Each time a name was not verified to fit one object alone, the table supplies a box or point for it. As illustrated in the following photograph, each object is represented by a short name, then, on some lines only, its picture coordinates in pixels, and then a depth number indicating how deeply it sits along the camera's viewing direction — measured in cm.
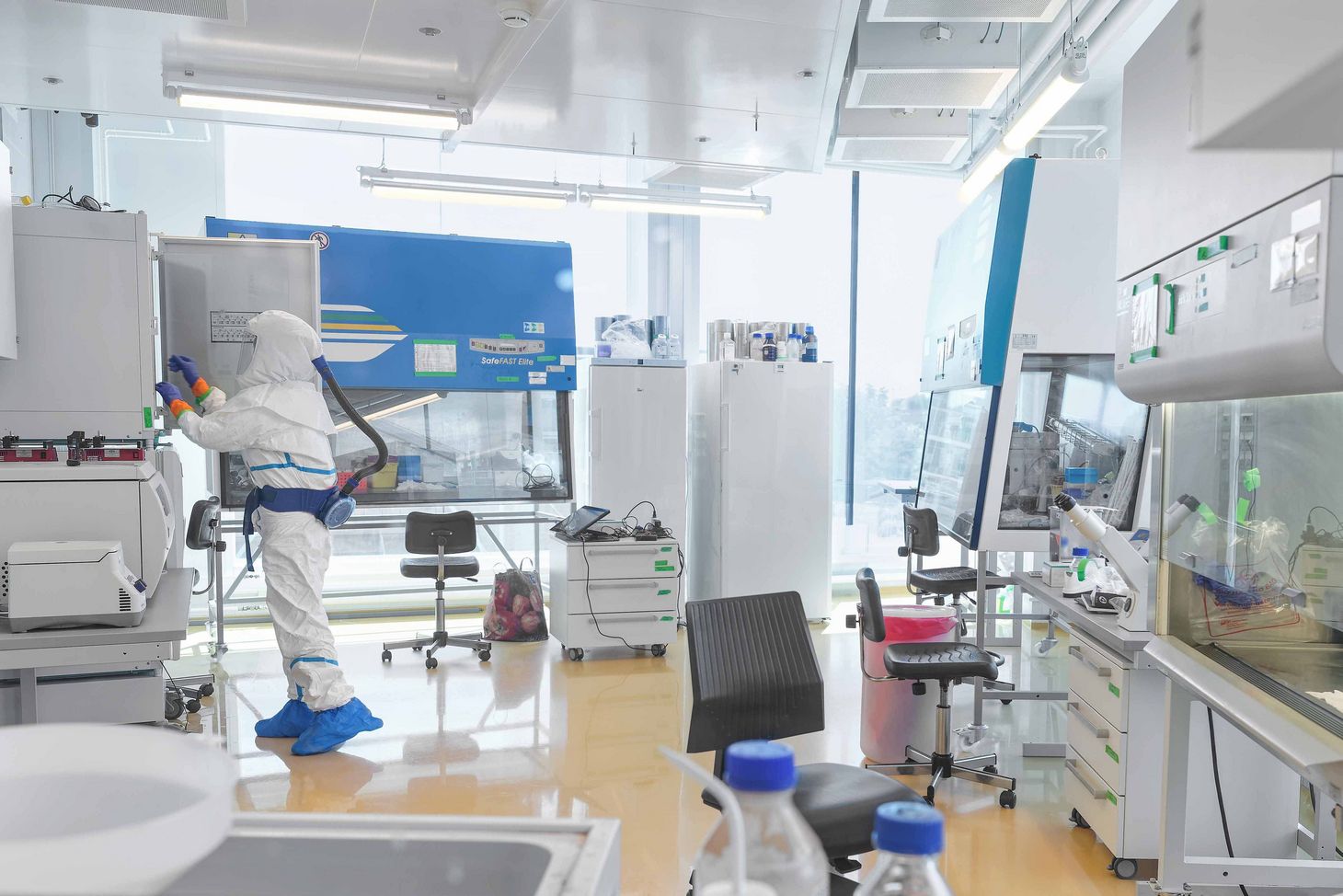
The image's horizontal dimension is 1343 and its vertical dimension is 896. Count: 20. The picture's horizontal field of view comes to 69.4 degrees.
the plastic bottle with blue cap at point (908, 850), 74
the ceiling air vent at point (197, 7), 345
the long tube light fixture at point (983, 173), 470
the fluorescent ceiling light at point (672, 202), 603
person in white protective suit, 388
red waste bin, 372
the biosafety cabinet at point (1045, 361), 398
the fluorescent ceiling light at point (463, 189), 564
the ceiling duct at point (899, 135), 576
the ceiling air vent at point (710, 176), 653
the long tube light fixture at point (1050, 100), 382
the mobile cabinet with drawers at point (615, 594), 549
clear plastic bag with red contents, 589
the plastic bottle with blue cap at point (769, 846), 82
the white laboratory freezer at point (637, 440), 618
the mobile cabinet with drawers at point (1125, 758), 284
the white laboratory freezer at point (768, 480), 627
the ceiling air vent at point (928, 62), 469
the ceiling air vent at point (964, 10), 406
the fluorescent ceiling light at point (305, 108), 463
